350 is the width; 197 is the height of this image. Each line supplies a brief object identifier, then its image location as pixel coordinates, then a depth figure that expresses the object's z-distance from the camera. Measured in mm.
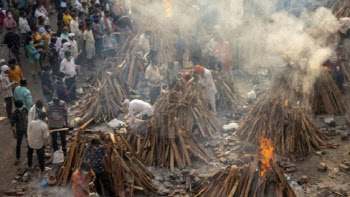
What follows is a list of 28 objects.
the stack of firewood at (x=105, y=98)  15344
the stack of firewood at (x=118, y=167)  11070
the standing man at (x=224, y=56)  17203
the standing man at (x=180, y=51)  18422
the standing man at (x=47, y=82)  15208
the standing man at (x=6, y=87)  14203
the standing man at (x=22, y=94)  13438
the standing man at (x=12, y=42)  17109
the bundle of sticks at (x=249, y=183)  9930
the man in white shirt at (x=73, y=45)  17453
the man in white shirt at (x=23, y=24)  18369
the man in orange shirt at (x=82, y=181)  9766
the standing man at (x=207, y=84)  14766
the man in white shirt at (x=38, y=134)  11752
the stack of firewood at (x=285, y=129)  13086
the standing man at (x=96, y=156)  10516
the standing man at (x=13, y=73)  14555
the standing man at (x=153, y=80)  15602
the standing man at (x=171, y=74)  15164
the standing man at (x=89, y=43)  18703
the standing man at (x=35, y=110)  12125
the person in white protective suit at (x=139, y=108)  13289
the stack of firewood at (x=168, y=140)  12617
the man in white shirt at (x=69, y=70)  15969
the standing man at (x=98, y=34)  19547
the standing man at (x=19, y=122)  12477
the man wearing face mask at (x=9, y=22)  18269
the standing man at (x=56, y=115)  12719
